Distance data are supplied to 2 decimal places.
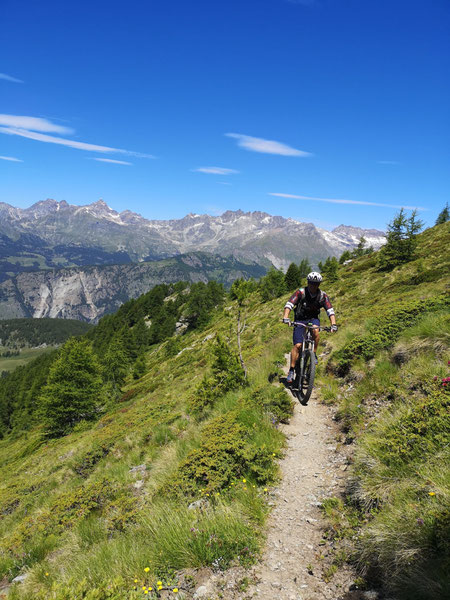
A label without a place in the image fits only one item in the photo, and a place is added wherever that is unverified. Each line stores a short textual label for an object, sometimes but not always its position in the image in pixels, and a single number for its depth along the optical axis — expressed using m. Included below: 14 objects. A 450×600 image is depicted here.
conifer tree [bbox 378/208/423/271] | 35.72
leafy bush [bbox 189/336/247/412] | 13.20
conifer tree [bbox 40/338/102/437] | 35.47
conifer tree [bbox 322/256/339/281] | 44.98
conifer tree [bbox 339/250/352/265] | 81.22
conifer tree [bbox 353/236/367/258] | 87.52
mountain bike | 8.80
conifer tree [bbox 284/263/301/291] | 60.09
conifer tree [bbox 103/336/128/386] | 57.41
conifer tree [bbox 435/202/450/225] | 82.44
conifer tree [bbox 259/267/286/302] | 58.79
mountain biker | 9.13
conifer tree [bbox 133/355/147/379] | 61.44
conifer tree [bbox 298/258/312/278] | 74.31
